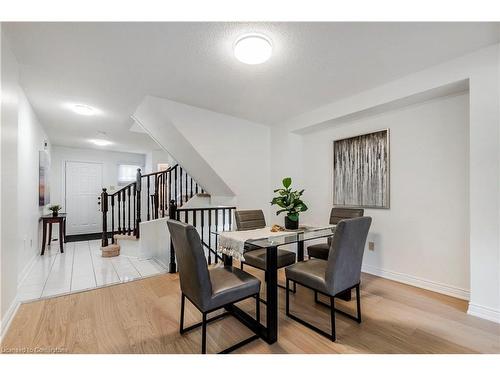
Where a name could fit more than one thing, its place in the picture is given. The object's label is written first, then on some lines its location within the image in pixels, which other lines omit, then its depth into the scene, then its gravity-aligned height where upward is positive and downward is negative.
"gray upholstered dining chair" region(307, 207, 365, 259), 2.62 -0.41
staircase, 3.88 -0.33
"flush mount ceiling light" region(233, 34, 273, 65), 1.74 +1.11
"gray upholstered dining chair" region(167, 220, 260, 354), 1.46 -0.70
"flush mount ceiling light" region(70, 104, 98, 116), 3.27 +1.19
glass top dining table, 1.65 -0.73
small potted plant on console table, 4.15 -0.40
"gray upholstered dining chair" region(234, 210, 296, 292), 2.36 -0.72
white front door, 5.91 -0.25
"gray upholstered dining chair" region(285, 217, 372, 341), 1.64 -0.66
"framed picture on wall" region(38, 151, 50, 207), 3.87 +0.18
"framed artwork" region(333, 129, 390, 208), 2.93 +0.23
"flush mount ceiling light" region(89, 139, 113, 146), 5.26 +1.11
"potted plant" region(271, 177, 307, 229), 2.39 -0.19
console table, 3.98 -0.63
